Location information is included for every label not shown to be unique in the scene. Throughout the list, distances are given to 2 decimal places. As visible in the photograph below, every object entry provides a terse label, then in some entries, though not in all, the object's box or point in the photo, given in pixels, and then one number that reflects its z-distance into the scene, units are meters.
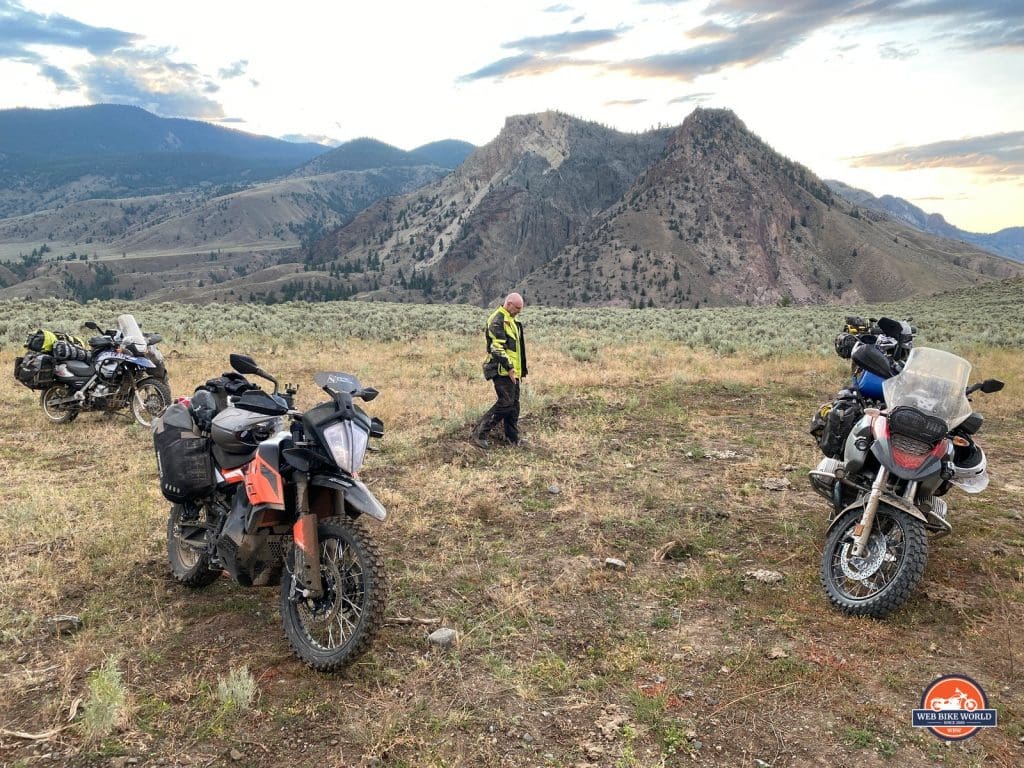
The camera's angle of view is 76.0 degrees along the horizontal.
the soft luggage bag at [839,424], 5.70
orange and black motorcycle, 3.79
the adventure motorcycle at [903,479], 4.46
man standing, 8.95
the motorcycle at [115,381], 10.55
